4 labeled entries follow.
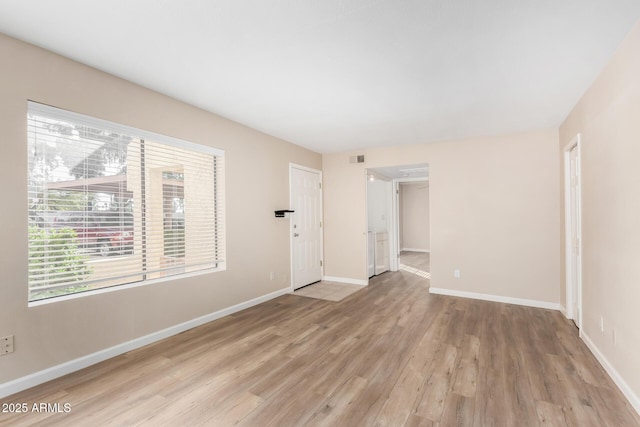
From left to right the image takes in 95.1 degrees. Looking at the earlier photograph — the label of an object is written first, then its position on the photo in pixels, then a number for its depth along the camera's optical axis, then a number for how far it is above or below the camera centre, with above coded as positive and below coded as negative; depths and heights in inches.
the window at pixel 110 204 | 91.5 +4.1
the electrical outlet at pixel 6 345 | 80.8 -35.8
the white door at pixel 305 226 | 202.1 -9.3
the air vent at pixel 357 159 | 216.4 +40.5
